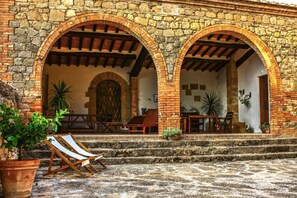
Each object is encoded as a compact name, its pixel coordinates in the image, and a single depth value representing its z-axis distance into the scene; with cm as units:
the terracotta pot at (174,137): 772
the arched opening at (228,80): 1162
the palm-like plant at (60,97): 1139
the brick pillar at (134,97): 1317
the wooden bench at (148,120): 955
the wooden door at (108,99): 1332
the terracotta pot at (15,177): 360
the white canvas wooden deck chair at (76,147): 555
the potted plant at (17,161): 360
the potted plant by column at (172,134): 771
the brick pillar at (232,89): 1286
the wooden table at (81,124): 1171
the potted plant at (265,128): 939
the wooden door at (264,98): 1157
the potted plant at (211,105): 1353
